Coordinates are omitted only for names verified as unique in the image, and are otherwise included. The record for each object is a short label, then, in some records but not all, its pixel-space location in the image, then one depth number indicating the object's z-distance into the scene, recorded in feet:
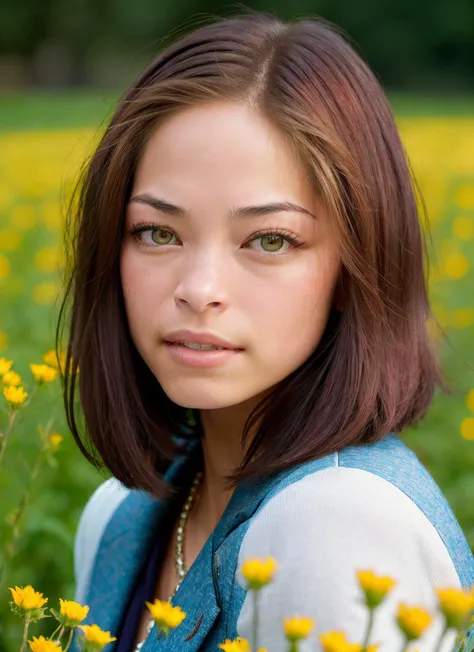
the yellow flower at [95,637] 4.06
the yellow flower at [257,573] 3.97
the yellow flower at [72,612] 4.19
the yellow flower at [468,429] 6.33
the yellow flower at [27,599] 4.25
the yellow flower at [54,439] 4.93
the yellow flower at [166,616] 4.04
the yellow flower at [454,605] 3.86
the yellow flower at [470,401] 6.49
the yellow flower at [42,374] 4.77
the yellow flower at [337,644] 3.91
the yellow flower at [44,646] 4.18
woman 4.35
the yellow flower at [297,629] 3.94
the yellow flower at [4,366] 4.65
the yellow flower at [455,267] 15.55
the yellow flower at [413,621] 3.86
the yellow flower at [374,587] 3.91
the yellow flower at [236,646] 4.06
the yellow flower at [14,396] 4.58
